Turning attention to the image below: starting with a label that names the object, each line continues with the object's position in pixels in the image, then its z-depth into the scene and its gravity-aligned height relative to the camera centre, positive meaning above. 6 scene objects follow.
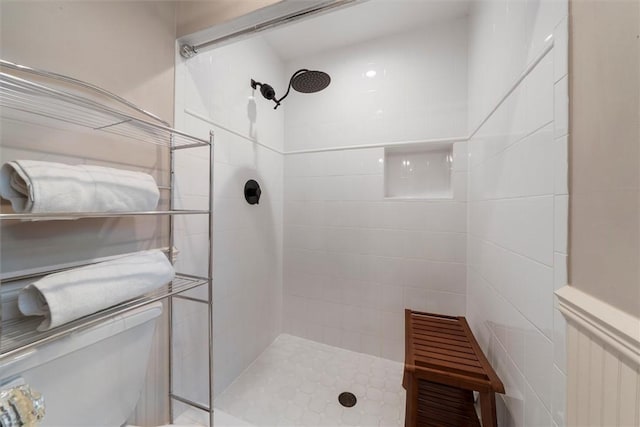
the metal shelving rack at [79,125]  0.51 +0.28
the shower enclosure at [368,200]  0.82 +0.08
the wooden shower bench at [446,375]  0.81 -0.61
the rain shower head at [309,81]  1.31 +0.79
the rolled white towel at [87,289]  0.53 -0.21
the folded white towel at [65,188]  0.52 +0.06
